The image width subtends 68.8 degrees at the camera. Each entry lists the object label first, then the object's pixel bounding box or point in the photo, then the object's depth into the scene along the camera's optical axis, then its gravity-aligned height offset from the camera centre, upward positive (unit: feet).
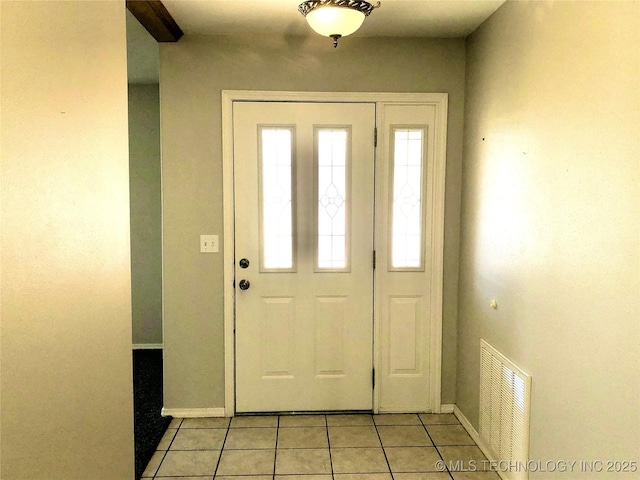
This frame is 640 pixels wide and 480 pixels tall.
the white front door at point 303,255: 9.58 -0.88
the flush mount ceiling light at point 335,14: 6.77 +2.93
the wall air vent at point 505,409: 6.97 -3.18
